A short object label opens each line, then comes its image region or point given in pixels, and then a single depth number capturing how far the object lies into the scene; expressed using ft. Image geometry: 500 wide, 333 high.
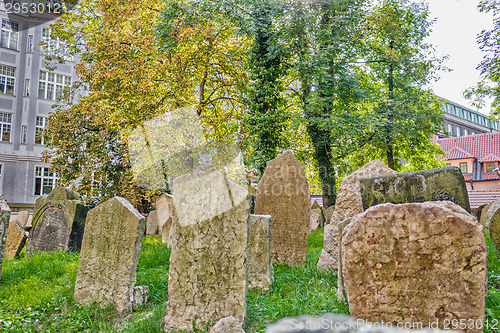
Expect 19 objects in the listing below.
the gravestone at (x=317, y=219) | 53.01
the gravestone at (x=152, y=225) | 49.52
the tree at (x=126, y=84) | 52.47
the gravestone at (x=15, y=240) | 26.86
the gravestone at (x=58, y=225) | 27.14
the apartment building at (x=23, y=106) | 87.61
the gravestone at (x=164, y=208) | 39.81
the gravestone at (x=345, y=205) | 19.95
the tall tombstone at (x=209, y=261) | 12.36
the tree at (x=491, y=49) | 48.26
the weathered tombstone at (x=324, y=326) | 2.89
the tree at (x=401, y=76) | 54.75
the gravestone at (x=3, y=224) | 18.38
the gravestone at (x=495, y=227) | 16.75
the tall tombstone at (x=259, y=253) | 17.47
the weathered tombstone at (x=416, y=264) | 8.54
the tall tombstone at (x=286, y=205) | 23.44
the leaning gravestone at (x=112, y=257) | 14.84
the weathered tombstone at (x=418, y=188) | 14.32
